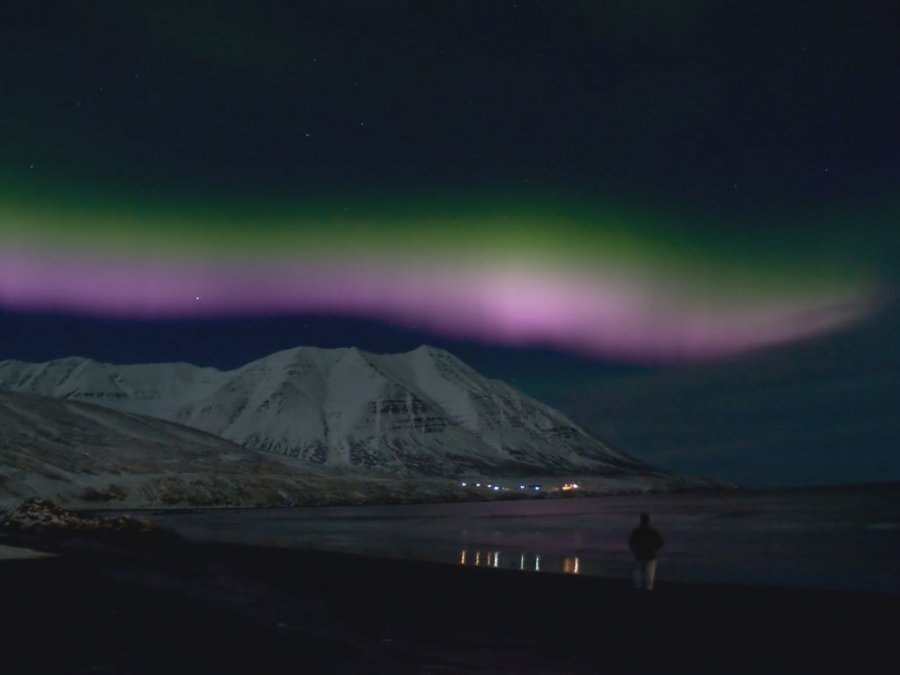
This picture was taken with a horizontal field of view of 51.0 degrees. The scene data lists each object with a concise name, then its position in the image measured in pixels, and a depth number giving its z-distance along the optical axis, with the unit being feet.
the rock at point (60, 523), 219.20
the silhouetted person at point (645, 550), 89.20
